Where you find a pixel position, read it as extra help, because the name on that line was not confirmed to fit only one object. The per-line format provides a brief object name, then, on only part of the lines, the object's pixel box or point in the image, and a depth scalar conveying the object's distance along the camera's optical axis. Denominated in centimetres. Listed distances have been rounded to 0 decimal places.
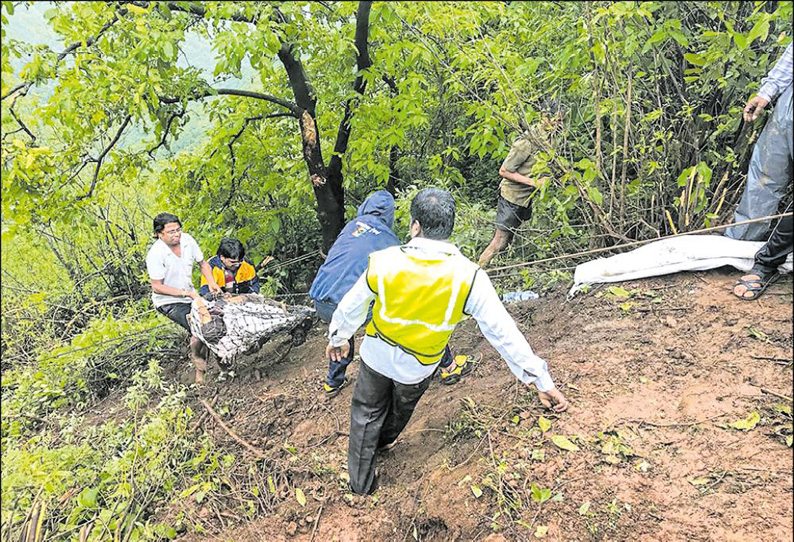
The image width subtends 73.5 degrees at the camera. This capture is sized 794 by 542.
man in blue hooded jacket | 372
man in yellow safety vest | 245
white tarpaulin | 332
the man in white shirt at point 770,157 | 296
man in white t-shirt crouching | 439
